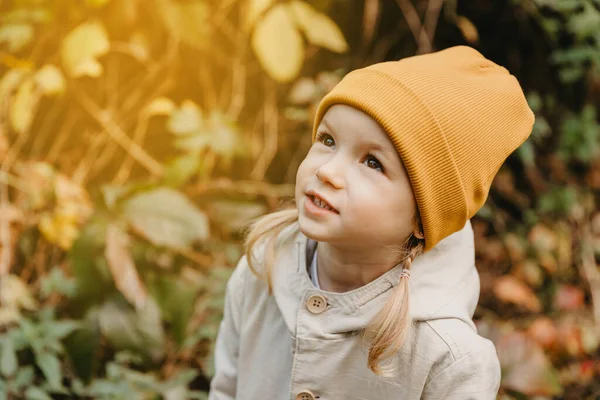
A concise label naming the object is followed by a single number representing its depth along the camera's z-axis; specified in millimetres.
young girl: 1108
